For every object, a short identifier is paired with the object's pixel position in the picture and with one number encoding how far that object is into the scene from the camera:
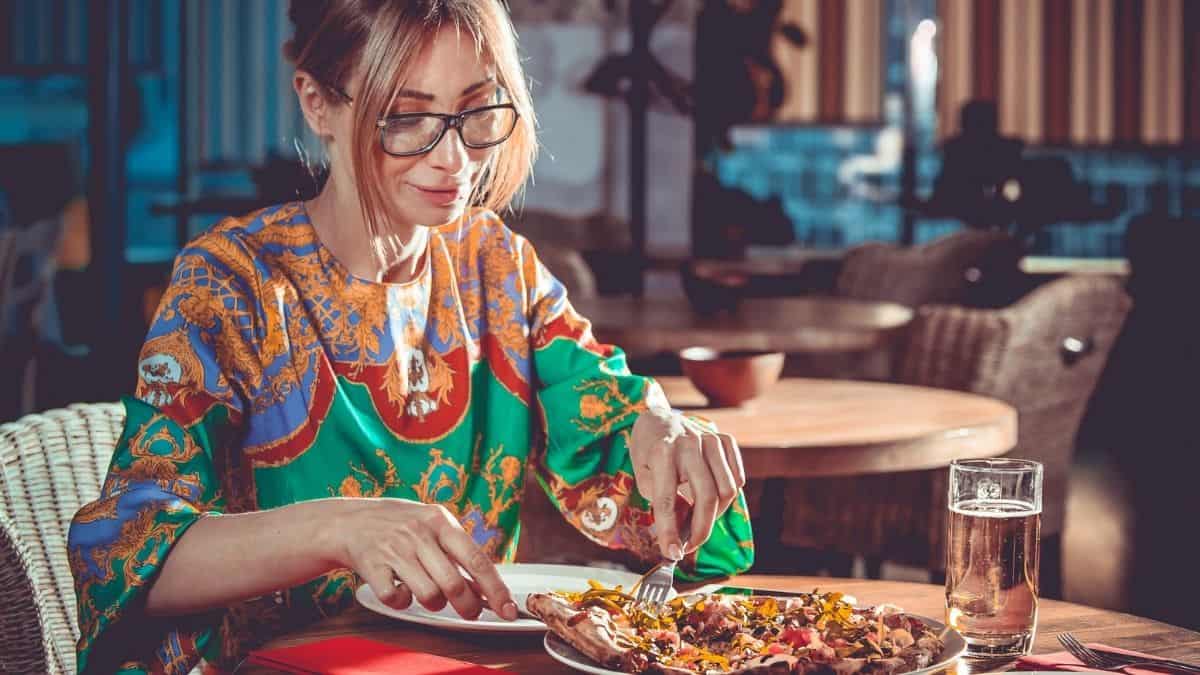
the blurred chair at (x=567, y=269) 4.54
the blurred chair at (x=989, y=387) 2.94
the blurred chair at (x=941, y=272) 4.67
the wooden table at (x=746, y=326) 3.28
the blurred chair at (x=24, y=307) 4.77
